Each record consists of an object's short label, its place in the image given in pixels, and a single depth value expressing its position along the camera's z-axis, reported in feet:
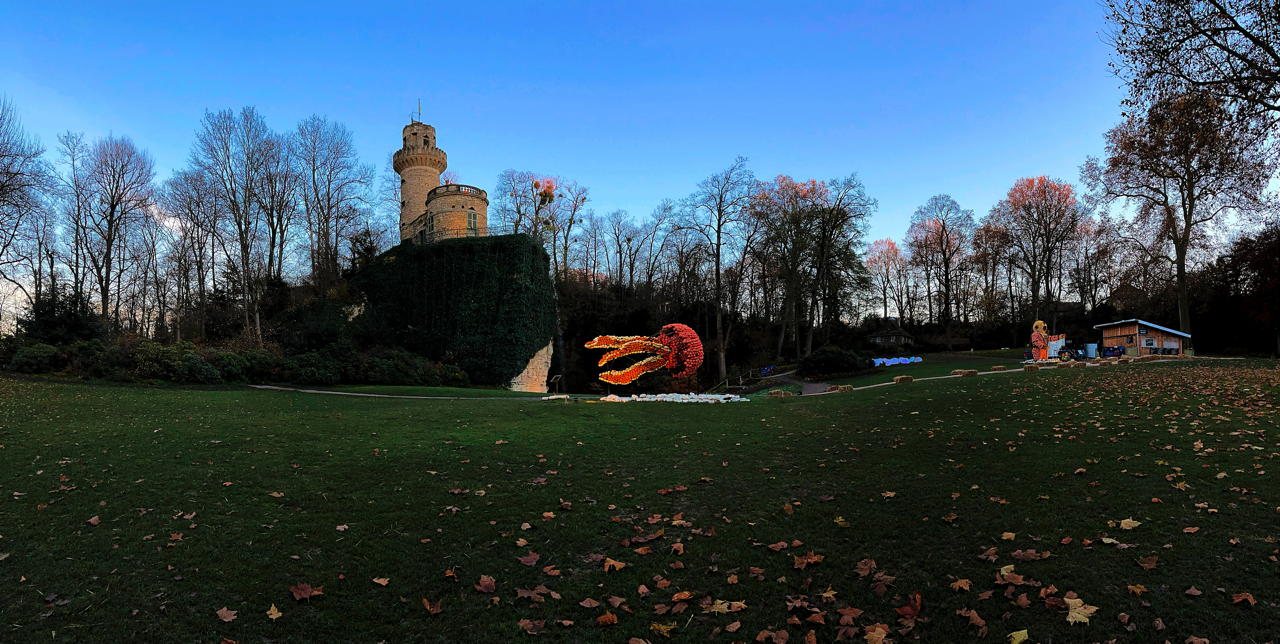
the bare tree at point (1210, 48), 31.27
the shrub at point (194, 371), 62.44
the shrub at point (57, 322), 69.87
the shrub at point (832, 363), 88.07
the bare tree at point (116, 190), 88.28
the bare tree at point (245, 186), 87.61
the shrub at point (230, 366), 66.23
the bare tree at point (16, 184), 58.80
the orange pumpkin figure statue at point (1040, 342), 82.43
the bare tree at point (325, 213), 106.83
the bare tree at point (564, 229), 137.59
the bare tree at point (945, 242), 143.02
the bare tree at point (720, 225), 118.83
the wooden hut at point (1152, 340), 79.41
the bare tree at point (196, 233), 94.22
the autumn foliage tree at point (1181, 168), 34.04
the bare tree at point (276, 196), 92.58
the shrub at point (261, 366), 68.69
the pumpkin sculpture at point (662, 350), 94.43
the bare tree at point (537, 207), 132.98
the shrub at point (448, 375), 83.61
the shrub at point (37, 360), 60.70
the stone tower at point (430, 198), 112.27
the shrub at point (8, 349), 64.08
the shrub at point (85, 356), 60.80
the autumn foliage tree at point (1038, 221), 123.75
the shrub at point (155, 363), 61.11
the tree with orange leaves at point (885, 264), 171.94
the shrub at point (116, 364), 60.13
